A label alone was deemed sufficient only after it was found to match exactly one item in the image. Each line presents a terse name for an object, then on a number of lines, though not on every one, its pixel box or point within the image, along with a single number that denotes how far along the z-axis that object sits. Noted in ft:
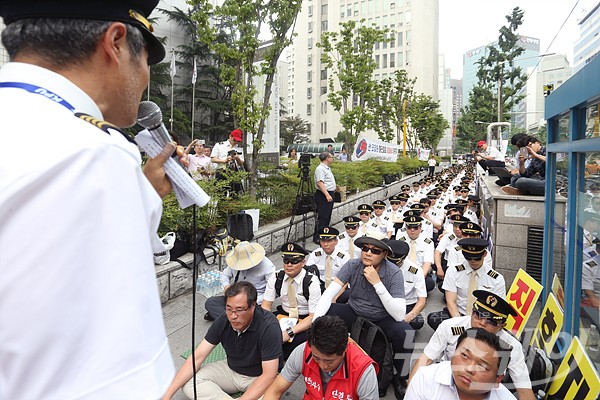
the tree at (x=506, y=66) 102.89
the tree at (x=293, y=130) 176.30
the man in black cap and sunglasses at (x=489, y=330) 9.64
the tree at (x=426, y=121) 125.71
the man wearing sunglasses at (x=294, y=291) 14.54
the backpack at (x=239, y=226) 21.62
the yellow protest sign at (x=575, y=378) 7.63
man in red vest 9.20
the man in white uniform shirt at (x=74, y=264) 1.64
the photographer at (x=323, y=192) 28.96
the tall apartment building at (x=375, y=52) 201.98
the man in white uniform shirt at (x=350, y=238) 21.94
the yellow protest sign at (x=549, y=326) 11.00
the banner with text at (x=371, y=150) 53.26
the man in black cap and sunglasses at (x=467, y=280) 14.80
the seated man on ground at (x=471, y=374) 8.25
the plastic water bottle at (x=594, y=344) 8.68
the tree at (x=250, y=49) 28.71
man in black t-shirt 10.91
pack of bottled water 18.79
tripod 28.84
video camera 28.71
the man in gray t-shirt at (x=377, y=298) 13.08
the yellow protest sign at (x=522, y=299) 12.62
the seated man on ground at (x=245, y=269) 16.42
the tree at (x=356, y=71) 59.26
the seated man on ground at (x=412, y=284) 15.94
